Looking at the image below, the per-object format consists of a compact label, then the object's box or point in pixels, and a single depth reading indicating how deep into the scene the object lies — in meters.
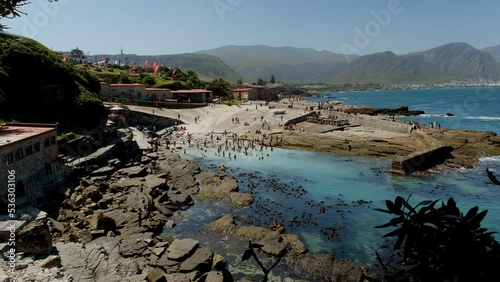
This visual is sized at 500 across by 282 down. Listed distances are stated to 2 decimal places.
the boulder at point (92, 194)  28.29
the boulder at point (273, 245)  21.16
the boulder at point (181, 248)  20.31
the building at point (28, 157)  23.11
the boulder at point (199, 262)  19.23
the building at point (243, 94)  98.50
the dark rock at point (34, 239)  17.22
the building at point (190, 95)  79.56
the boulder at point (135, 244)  20.72
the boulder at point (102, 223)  23.34
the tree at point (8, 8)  11.29
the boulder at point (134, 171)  35.78
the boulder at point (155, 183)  32.44
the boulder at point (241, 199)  30.05
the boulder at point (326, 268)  18.81
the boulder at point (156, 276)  17.17
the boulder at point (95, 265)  17.03
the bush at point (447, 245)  3.92
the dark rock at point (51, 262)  16.52
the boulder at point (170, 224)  25.69
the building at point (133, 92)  70.31
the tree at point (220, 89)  98.64
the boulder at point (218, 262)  19.70
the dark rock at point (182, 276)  18.12
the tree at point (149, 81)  88.06
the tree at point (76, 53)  146.84
